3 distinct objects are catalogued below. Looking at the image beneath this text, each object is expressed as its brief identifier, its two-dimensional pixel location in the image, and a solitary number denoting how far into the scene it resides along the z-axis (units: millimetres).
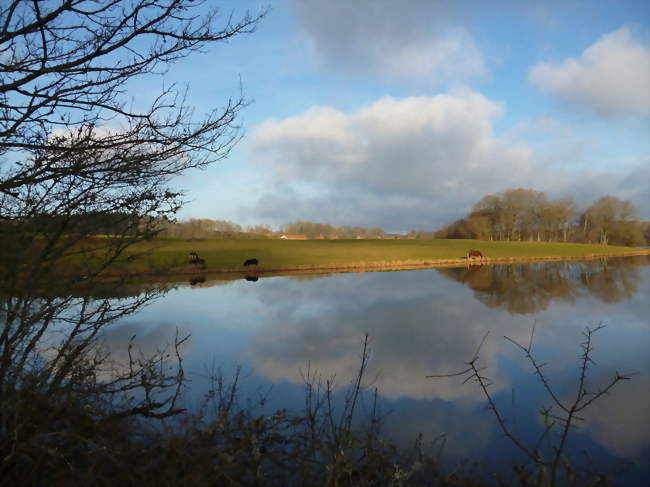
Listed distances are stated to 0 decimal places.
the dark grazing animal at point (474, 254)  47300
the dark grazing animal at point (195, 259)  31041
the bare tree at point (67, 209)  3174
